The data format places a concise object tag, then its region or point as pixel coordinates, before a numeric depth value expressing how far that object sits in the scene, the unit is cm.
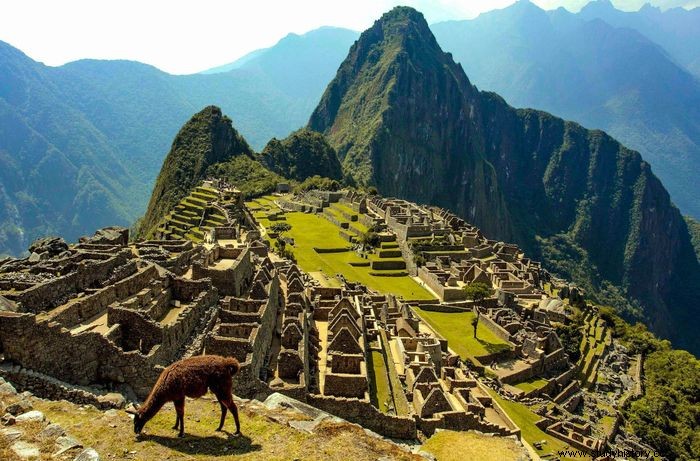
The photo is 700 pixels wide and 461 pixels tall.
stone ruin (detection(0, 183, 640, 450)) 1532
